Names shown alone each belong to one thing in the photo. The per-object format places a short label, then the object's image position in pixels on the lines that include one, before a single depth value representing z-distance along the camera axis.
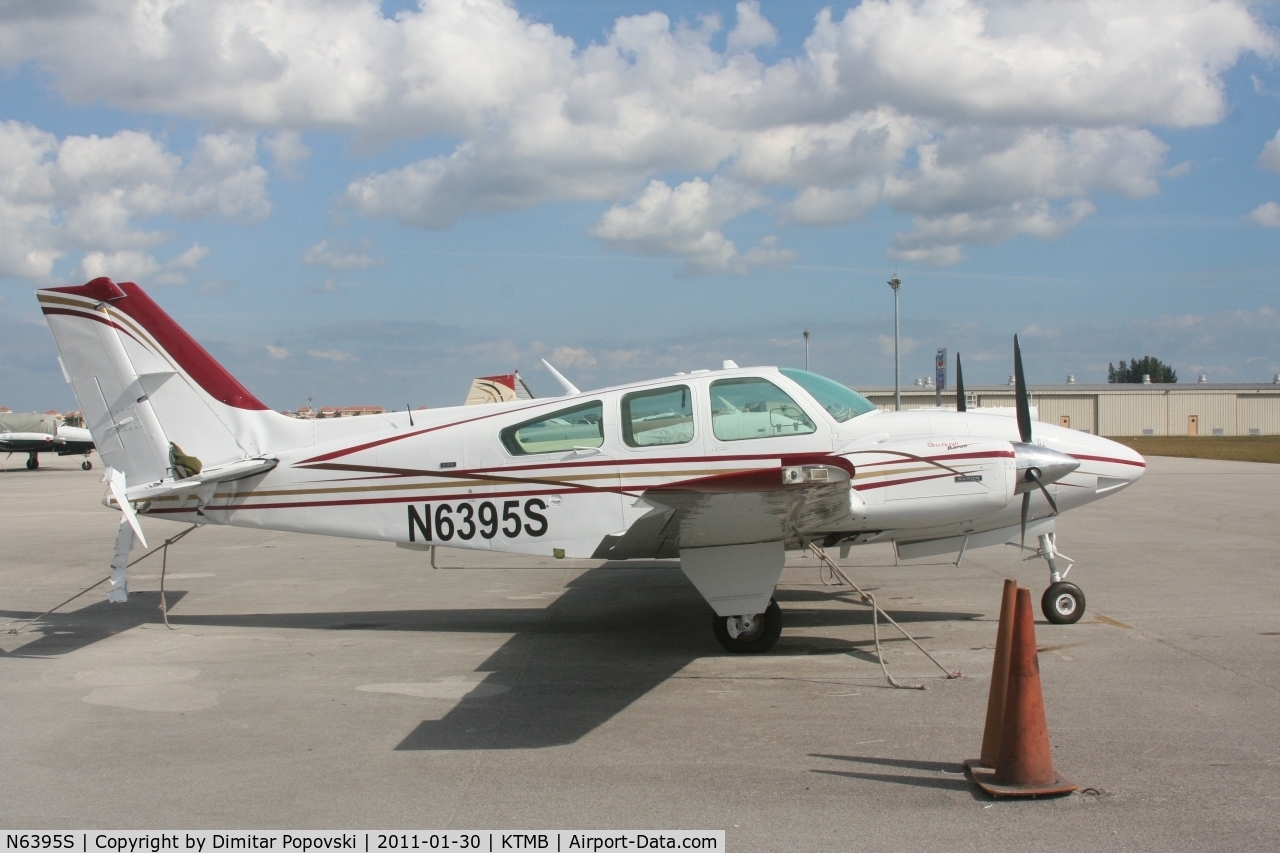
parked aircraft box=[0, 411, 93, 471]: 37.12
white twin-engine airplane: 6.73
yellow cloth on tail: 8.15
